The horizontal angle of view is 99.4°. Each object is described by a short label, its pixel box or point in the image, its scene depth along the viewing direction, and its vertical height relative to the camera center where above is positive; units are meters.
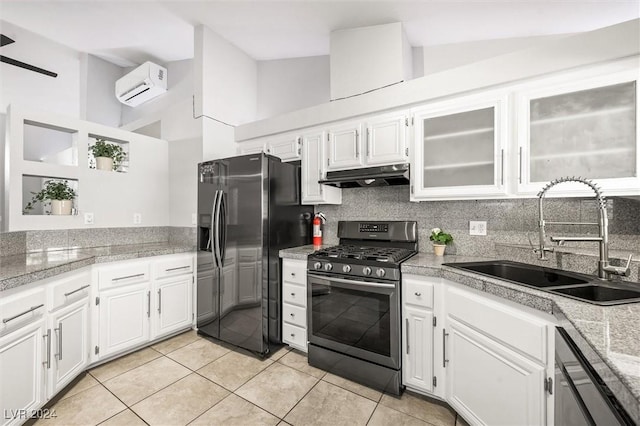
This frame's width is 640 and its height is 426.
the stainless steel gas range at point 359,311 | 1.90 -0.75
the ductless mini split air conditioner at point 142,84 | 3.53 +1.71
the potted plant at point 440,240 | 2.22 -0.23
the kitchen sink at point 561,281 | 1.23 -0.37
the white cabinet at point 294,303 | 2.39 -0.82
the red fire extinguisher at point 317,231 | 2.88 -0.20
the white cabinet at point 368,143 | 2.25 +0.61
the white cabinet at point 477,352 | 1.22 -0.76
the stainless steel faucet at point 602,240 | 1.30 -0.14
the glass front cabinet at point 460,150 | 1.87 +0.46
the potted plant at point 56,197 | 2.46 +0.13
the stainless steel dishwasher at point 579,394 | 0.63 -0.51
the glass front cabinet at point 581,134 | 1.49 +0.47
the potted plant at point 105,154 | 2.82 +0.61
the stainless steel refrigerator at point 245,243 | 2.40 -0.29
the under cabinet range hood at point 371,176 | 2.17 +0.30
